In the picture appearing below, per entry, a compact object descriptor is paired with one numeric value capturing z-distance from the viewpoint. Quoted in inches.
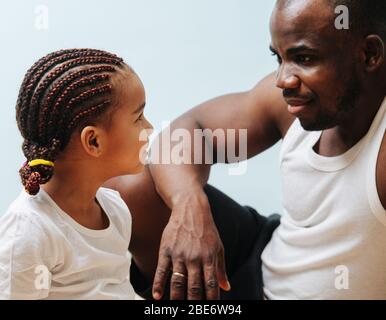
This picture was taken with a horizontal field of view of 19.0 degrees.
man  65.2
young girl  61.3
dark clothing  74.2
